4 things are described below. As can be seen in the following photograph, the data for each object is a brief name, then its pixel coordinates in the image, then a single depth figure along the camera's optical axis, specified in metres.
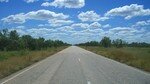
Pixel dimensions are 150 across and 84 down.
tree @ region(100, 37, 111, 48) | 72.86
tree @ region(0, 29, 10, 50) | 44.57
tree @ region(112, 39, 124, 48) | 76.39
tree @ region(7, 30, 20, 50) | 45.31
